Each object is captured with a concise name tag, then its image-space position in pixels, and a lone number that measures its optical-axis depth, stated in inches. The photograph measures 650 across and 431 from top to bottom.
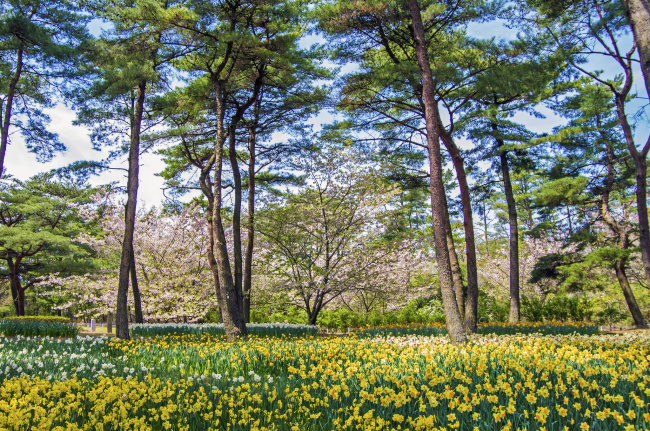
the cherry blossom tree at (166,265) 619.0
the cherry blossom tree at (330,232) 488.4
